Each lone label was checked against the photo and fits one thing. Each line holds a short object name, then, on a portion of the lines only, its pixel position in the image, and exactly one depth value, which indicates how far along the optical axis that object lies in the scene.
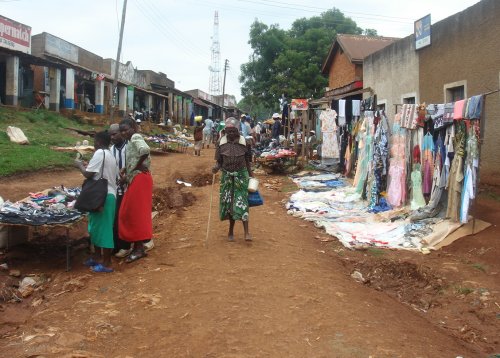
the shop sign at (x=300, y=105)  15.39
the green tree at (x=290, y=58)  30.44
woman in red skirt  5.61
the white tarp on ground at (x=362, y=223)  7.13
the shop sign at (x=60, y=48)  21.97
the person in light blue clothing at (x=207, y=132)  25.02
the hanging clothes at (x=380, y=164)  9.36
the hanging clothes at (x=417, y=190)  8.13
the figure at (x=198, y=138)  19.27
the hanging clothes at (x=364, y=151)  10.29
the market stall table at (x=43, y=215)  5.50
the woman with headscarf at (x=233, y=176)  6.33
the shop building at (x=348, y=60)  18.77
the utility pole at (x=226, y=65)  49.62
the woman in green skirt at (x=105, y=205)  5.39
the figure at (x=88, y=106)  24.91
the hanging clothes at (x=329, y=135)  13.06
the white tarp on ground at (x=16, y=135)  13.87
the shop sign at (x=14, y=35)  18.62
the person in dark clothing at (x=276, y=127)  19.12
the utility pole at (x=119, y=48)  20.75
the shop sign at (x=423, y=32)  11.24
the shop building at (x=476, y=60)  8.94
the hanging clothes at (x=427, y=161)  7.83
